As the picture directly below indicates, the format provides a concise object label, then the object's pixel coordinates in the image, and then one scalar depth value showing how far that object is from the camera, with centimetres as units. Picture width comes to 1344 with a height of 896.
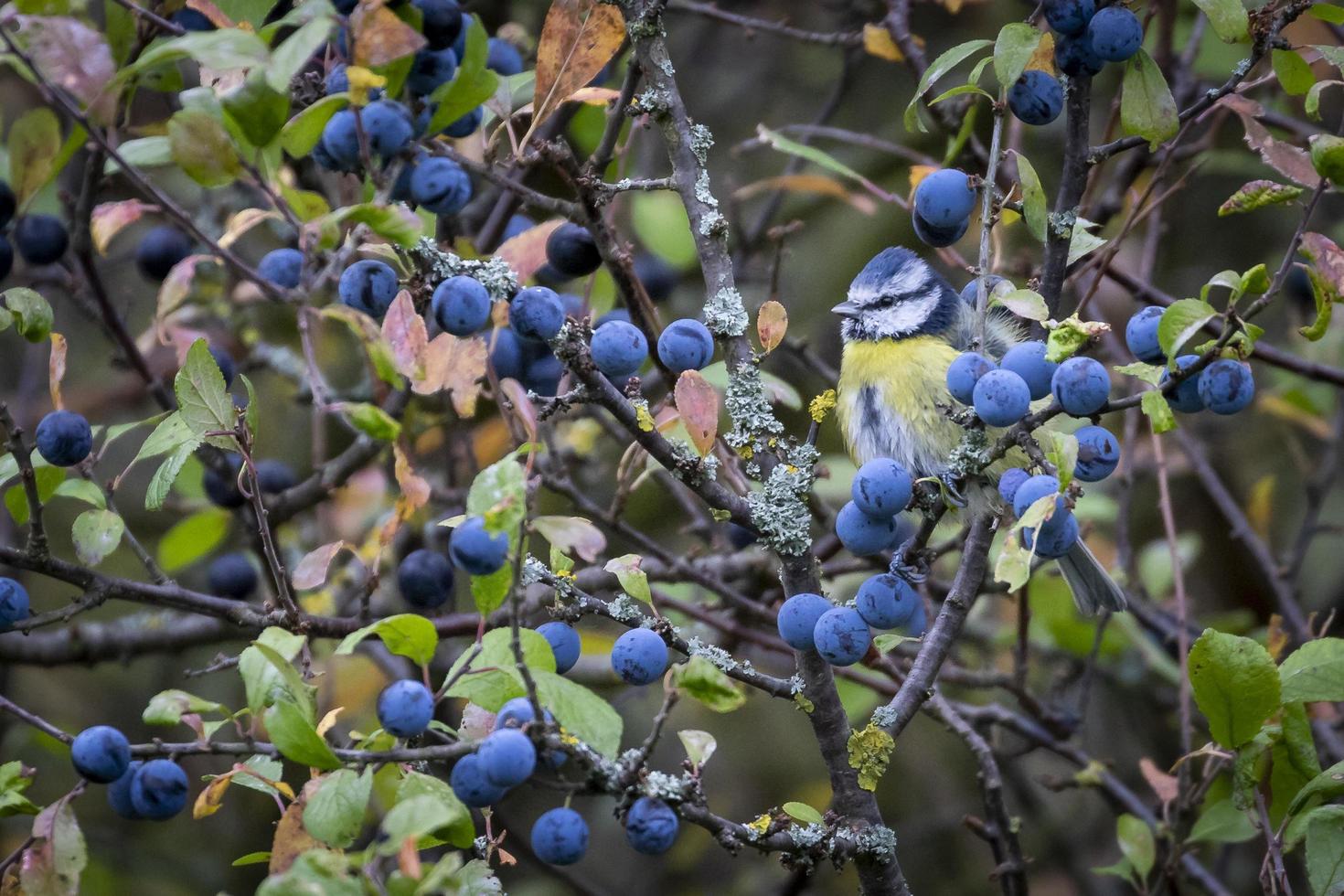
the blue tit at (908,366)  541
